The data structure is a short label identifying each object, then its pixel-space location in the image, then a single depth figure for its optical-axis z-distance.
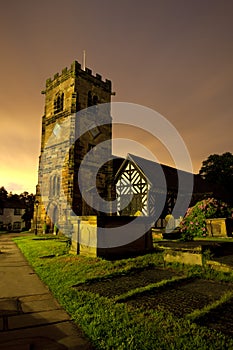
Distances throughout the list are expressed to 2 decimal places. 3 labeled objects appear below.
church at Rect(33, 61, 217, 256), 21.79
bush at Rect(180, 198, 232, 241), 12.81
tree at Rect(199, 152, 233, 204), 32.81
